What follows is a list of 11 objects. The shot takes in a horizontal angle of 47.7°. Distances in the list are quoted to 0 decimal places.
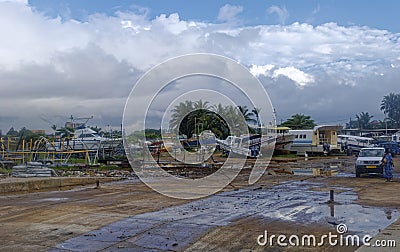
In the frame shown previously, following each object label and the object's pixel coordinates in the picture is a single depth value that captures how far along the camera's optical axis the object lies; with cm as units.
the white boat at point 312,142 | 5209
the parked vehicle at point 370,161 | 2332
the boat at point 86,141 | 3847
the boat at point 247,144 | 3747
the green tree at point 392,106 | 11700
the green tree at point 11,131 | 5378
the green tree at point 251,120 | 4302
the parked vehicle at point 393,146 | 5122
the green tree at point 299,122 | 7850
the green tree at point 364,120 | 11695
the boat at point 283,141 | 5003
